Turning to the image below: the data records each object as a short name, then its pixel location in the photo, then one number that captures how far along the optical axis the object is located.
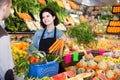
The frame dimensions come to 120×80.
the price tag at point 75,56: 2.67
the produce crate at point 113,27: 5.65
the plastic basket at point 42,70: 2.00
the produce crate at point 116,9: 5.72
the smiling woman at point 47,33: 3.17
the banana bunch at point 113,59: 2.88
